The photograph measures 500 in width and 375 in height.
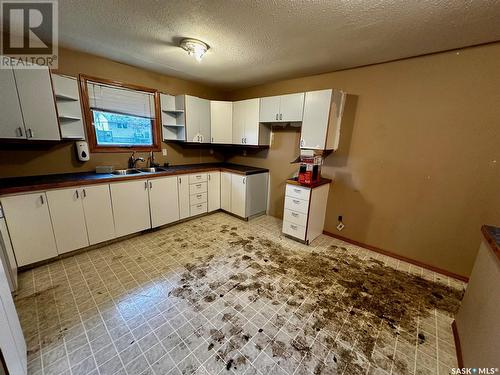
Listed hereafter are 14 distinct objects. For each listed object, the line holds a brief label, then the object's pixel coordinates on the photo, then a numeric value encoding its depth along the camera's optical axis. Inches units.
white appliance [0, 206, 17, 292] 66.1
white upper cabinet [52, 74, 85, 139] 93.0
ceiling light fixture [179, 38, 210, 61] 81.0
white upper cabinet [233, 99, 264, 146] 133.8
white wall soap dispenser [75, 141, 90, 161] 102.1
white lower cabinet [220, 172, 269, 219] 136.9
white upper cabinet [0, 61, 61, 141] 75.6
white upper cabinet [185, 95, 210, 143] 133.7
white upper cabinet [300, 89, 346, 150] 101.5
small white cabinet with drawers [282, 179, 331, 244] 107.2
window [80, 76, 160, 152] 106.4
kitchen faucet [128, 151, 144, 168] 123.6
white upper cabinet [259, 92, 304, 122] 113.0
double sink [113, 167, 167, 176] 112.4
